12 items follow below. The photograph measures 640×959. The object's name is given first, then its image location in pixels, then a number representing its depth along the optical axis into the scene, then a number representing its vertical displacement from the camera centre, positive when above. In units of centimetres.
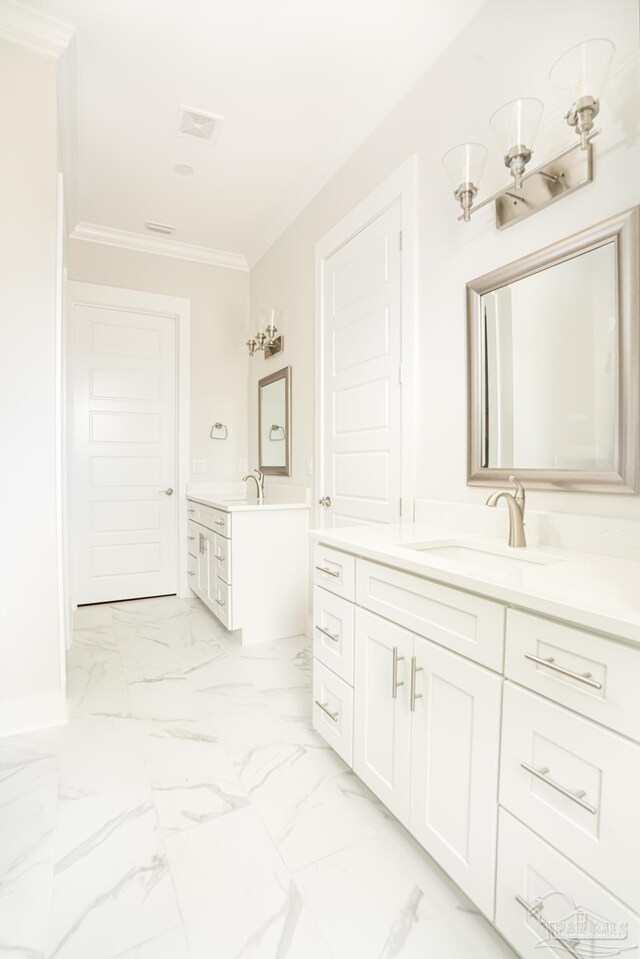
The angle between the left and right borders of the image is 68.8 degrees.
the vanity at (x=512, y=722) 78 -52
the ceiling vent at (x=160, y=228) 343 +188
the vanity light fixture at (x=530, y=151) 120 +99
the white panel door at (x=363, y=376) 221 +54
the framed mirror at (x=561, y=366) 125 +35
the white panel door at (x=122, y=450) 357 +23
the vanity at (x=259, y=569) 280 -57
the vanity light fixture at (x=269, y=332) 337 +107
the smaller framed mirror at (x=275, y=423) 330 +42
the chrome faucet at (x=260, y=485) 328 -4
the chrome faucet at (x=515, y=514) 143 -11
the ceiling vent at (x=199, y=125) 235 +184
